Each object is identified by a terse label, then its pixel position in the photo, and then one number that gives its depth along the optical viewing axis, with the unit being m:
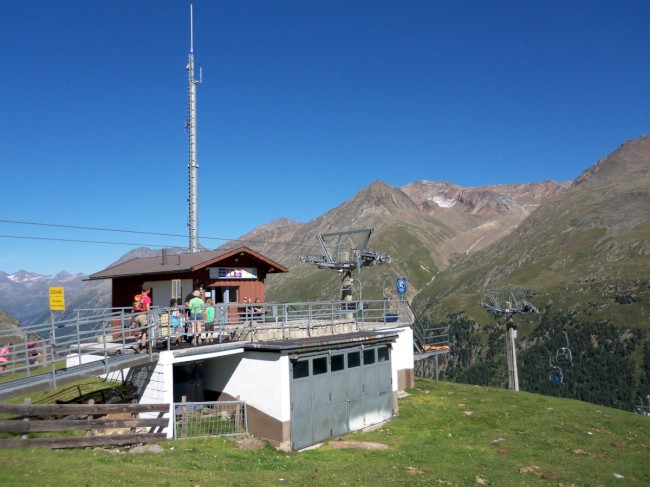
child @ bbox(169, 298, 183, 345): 19.11
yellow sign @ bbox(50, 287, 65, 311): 14.48
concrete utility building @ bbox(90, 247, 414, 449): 18.61
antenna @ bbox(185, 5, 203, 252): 39.09
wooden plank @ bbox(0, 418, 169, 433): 12.89
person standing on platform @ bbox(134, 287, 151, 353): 18.23
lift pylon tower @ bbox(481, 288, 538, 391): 35.06
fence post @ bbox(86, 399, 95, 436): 15.28
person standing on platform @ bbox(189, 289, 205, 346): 19.88
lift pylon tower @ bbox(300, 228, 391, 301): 34.16
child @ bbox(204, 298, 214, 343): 20.59
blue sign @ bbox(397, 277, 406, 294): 34.59
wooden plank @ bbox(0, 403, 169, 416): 13.06
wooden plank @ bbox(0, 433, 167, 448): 12.91
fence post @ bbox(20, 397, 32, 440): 13.28
